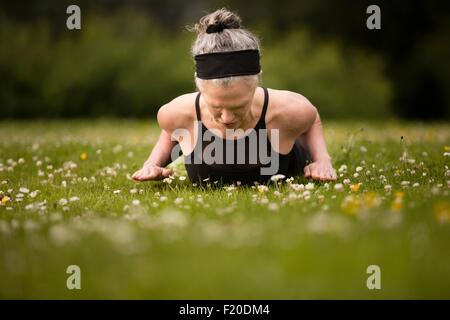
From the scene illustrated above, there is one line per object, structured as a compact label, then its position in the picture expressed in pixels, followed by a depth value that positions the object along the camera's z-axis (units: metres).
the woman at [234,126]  4.57
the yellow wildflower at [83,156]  7.03
